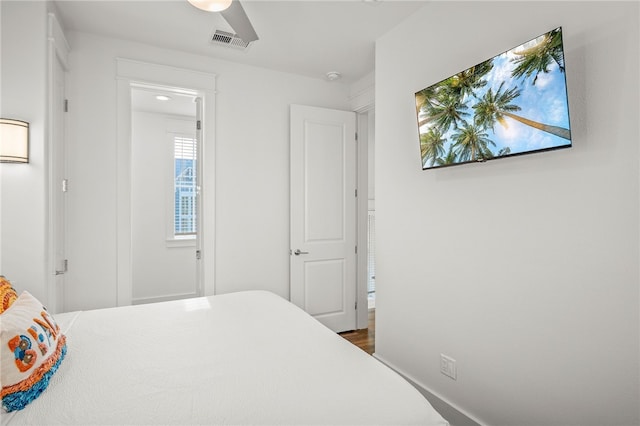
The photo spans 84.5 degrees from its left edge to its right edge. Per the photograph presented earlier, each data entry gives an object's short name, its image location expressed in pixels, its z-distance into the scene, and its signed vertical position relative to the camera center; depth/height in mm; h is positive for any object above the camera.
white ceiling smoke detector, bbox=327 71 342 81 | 3370 +1339
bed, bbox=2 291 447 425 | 1041 -577
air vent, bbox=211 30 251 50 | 2632 +1345
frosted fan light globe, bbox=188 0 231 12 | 1711 +1031
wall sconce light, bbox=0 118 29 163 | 1861 +396
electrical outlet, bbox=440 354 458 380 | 2092 -927
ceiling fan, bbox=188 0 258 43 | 1725 +1053
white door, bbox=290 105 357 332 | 3395 -5
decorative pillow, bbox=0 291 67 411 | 1051 -458
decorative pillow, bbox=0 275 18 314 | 1446 -352
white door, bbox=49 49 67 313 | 2197 +182
